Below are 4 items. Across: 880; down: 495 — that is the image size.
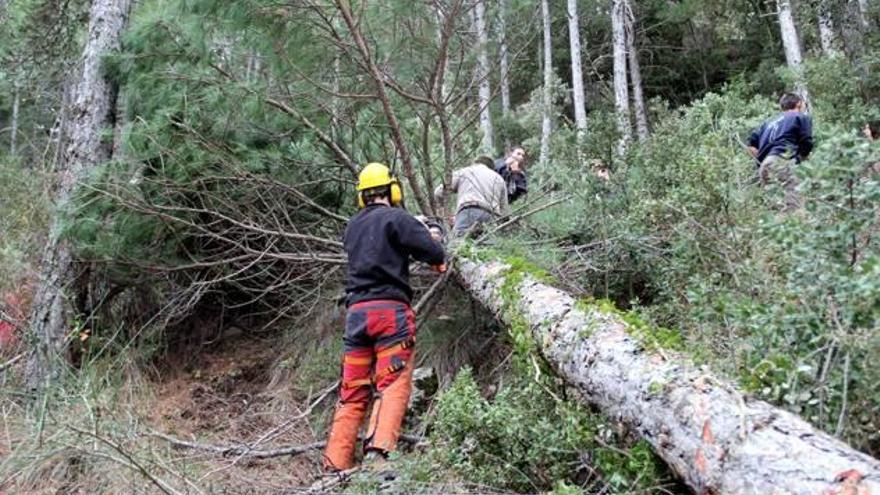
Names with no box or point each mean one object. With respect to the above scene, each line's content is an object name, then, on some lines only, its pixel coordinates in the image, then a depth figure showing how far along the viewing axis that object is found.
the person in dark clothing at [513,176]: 9.41
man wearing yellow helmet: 4.84
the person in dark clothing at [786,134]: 7.26
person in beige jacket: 7.09
